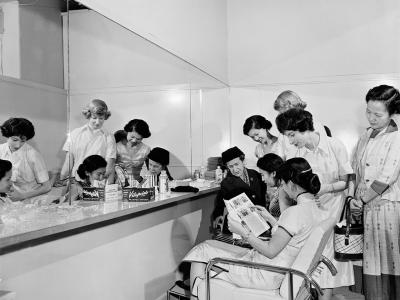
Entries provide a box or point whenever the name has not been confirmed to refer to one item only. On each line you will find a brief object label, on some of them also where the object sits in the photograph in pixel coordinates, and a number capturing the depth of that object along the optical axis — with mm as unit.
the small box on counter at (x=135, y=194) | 2430
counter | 1573
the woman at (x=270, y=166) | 3130
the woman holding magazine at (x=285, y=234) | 2074
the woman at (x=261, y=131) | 3965
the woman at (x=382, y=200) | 3102
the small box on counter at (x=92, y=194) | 2091
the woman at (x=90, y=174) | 1990
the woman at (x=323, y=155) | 3389
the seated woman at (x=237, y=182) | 3258
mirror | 1916
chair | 1782
